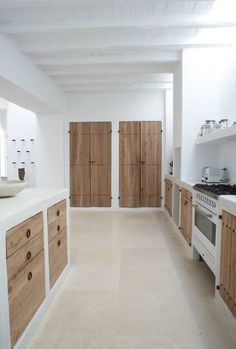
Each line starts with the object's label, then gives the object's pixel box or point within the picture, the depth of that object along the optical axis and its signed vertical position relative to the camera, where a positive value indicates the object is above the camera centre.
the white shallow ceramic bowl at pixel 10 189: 2.02 -0.22
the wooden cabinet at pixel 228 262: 1.75 -0.75
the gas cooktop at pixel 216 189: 2.30 -0.28
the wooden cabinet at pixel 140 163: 5.85 +0.00
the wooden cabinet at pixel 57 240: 2.17 -0.74
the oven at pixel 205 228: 2.32 -0.70
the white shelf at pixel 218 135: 2.53 +0.32
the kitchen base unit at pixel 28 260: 1.39 -0.69
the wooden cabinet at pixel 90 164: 5.96 -0.03
